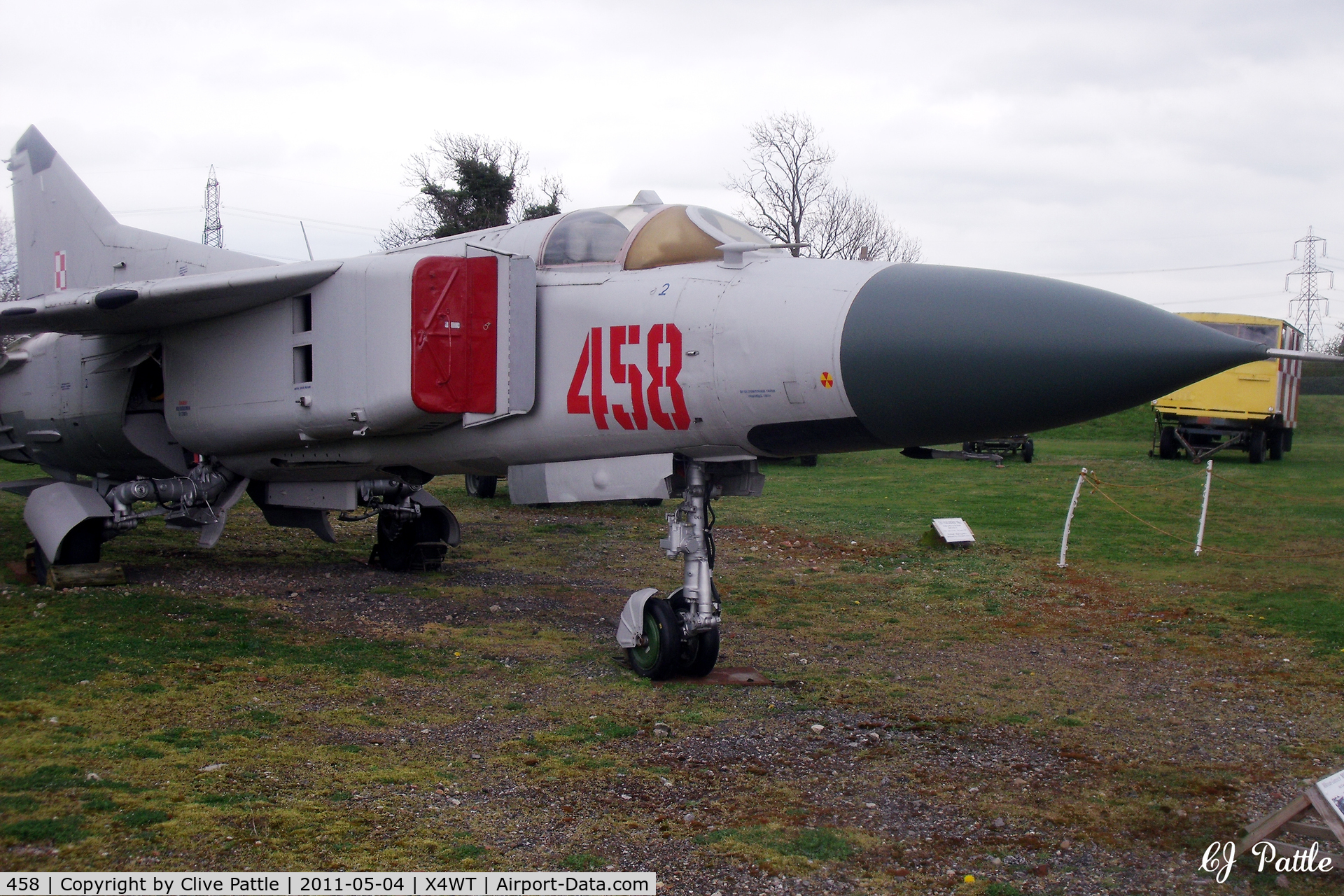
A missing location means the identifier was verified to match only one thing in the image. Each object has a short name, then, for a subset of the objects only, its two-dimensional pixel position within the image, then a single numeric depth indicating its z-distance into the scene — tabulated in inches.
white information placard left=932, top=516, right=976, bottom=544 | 481.7
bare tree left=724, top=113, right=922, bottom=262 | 1624.0
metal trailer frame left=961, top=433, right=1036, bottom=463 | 1019.9
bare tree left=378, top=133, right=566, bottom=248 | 980.6
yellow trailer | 965.2
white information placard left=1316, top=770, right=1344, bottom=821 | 139.9
